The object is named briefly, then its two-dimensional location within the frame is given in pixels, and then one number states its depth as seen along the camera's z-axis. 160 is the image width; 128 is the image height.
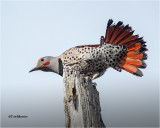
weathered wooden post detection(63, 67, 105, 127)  9.66
